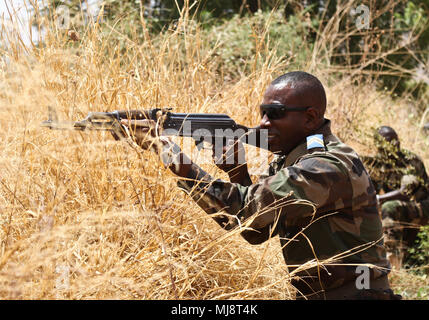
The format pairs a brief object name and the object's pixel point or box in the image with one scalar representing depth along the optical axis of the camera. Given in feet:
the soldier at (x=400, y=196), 19.36
